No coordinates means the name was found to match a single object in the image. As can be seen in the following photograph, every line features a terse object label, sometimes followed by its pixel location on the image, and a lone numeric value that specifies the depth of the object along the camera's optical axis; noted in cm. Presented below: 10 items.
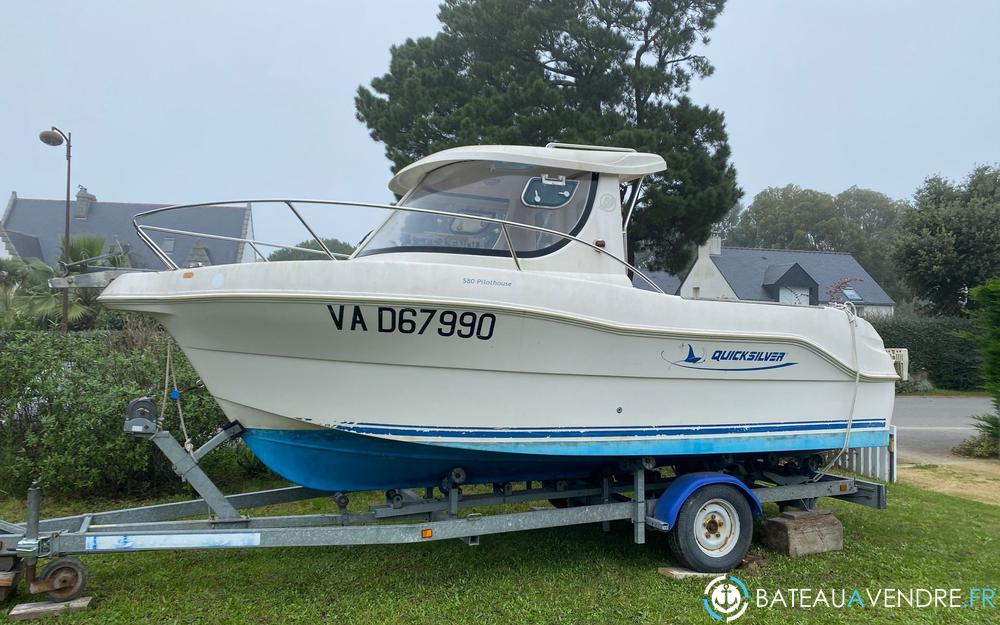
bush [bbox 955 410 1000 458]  1039
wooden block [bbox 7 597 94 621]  362
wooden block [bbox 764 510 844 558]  492
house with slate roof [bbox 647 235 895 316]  2420
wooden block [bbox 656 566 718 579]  440
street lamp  832
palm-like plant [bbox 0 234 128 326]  994
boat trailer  363
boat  362
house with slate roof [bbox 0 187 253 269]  2762
